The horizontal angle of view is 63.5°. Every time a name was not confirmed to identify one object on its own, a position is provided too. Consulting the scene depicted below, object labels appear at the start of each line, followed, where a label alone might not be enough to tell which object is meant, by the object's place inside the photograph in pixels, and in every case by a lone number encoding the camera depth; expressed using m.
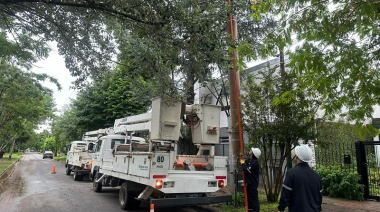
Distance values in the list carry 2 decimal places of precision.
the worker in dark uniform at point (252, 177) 7.82
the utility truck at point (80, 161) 17.48
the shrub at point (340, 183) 10.09
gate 9.95
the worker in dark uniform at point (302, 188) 4.12
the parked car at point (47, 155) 58.33
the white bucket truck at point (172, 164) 7.59
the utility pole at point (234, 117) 8.94
